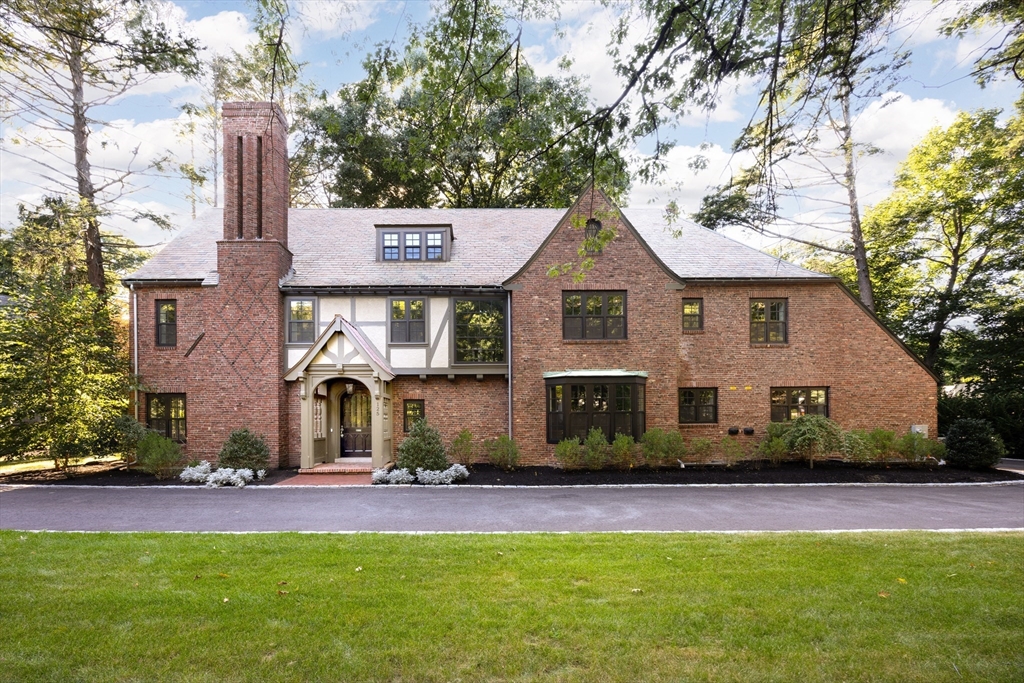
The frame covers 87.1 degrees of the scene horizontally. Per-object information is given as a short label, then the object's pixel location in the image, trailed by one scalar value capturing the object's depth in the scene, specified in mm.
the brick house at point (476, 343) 16141
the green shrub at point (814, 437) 15773
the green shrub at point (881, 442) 16000
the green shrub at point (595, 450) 15305
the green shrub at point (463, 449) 15695
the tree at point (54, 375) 14641
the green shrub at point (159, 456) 14320
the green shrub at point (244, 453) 14625
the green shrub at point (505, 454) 15547
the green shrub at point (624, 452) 15367
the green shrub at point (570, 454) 15195
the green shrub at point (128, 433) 15289
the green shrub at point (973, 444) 15680
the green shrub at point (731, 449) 15945
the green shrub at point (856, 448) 15875
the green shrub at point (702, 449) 16672
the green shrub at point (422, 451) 14125
